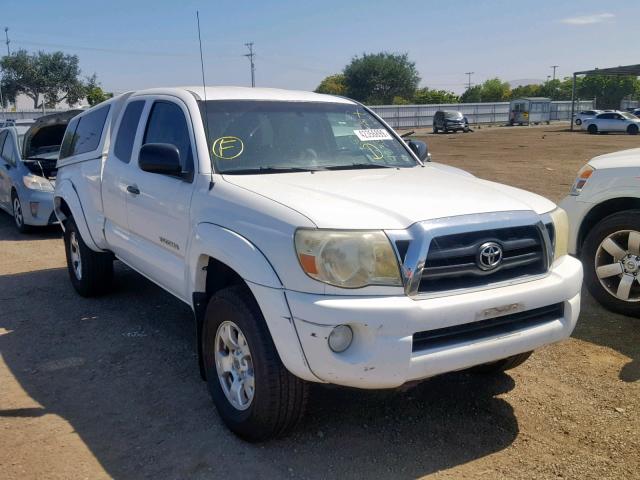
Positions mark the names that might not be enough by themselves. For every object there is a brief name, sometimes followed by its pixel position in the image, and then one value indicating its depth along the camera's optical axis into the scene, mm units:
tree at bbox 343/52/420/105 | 82000
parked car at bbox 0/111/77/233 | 9336
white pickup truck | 2891
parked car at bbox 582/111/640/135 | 41956
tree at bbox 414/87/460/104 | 82375
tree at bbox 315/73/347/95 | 85375
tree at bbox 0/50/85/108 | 72125
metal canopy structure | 35406
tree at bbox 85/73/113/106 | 70581
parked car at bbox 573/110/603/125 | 46219
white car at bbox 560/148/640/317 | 5082
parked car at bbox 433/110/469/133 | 49500
